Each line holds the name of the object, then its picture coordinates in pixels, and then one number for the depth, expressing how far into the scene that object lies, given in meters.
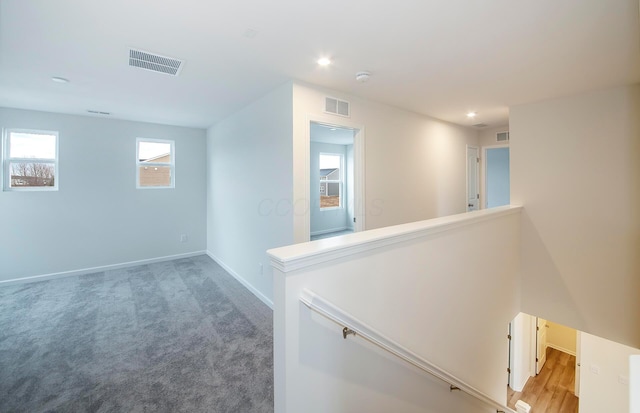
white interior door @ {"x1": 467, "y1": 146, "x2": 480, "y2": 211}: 5.55
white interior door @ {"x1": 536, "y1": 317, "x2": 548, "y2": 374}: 6.00
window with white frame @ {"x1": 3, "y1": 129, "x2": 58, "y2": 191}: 4.23
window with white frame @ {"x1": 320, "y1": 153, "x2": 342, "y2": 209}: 7.95
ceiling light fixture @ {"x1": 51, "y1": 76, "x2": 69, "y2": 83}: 3.00
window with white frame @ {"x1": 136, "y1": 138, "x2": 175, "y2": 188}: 5.20
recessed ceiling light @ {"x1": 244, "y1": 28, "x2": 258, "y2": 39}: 2.08
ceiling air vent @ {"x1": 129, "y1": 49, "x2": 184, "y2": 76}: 2.48
